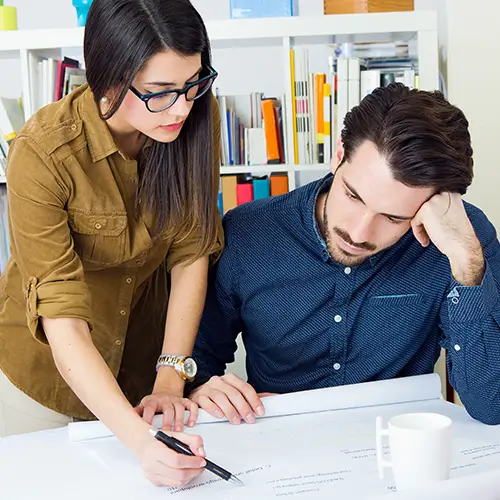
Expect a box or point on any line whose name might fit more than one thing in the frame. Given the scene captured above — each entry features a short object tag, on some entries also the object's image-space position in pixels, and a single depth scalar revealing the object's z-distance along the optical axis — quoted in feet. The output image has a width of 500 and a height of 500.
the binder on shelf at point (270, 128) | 8.87
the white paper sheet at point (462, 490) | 2.92
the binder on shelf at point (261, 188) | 8.86
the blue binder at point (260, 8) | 8.54
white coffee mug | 2.93
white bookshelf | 8.38
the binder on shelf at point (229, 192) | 8.89
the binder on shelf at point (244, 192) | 8.89
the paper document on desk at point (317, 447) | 3.41
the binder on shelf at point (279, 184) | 8.89
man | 4.61
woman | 4.10
